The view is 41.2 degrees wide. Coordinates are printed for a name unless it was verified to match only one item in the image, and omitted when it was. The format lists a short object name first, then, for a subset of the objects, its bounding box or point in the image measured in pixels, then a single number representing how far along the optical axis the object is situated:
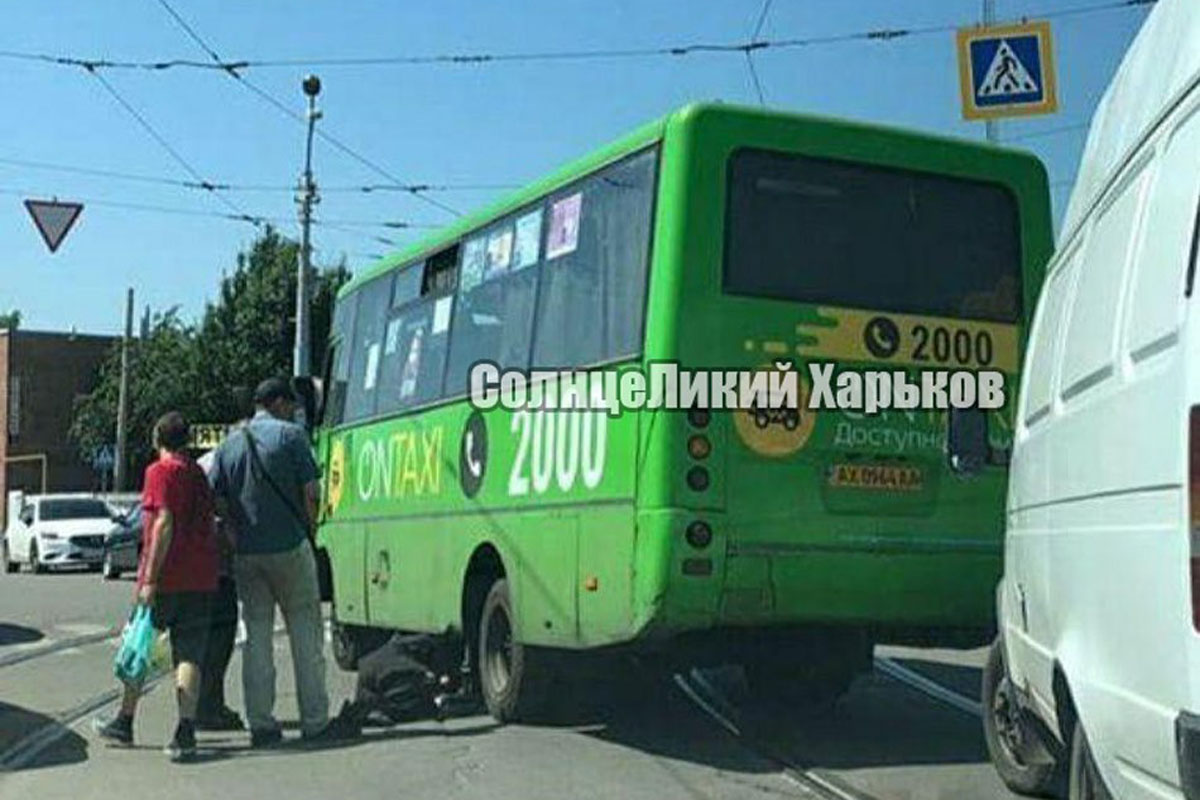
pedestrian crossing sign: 14.61
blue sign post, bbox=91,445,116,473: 56.17
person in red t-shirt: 8.64
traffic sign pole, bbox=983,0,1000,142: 15.10
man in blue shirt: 9.02
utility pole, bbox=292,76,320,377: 30.36
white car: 33.38
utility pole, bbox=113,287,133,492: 50.47
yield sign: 20.48
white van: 3.35
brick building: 59.00
